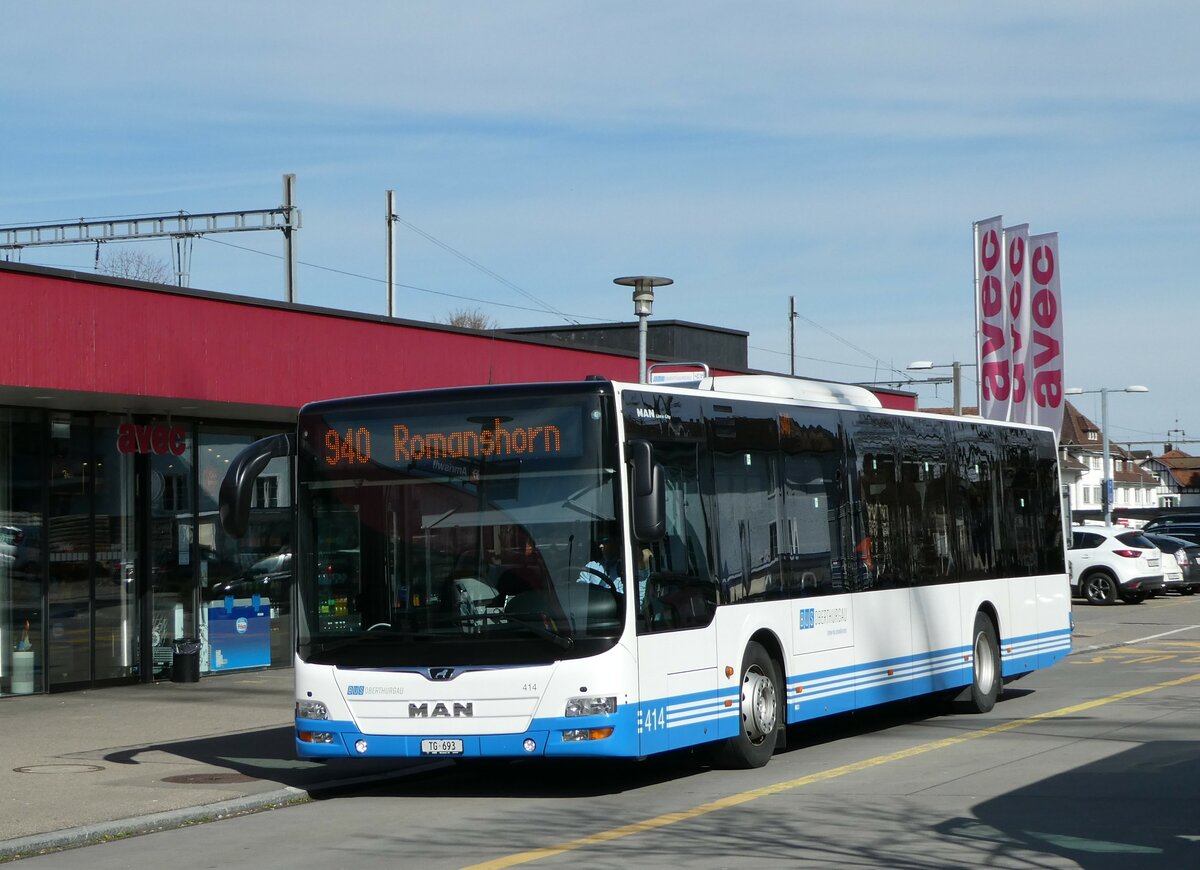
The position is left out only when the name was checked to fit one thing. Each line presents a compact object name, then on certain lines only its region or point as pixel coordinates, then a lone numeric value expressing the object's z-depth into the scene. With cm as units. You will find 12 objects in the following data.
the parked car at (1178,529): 4588
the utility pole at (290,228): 3152
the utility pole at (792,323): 6829
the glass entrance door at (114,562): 2009
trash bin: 2059
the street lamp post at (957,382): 4546
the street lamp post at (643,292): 1995
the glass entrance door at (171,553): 2083
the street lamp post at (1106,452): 5405
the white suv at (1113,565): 3719
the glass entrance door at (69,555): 1950
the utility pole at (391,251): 4625
